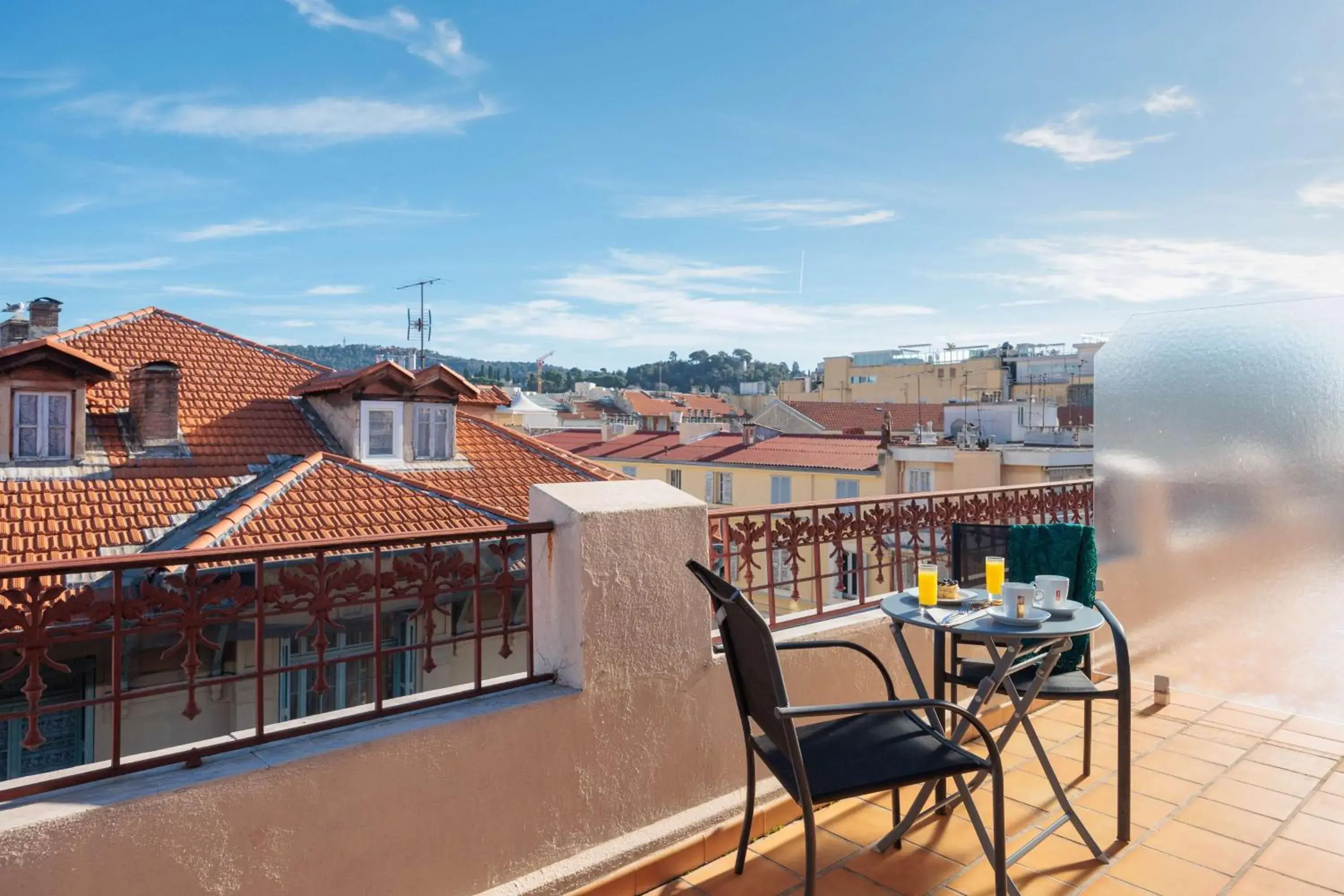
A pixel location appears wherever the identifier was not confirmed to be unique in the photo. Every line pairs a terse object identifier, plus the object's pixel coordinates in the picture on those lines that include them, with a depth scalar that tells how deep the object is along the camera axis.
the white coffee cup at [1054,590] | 2.96
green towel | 3.49
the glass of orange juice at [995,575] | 3.12
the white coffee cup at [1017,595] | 2.81
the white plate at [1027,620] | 2.76
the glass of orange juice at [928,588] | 2.97
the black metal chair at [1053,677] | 3.01
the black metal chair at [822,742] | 2.22
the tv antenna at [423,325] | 22.30
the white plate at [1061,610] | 2.92
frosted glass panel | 4.27
